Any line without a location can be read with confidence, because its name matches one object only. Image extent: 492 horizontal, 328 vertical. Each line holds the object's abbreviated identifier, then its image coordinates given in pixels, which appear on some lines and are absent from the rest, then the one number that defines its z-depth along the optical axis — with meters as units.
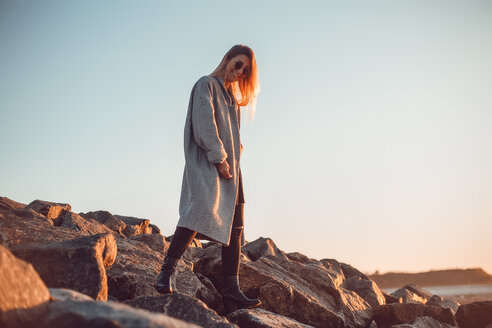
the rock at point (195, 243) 8.43
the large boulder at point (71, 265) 2.95
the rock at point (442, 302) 9.02
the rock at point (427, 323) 5.30
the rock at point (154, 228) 10.01
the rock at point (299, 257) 8.59
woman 3.89
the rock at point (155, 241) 6.12
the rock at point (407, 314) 6.02
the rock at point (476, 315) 6.41
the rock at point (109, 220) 7.89
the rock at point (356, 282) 7.75
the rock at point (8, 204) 5.68
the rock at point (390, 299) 8.27
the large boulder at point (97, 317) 1.81
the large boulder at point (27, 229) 3.71
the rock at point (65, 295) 2.18
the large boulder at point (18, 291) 1.91
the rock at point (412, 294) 8.60
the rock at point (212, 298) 4.52
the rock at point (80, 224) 5.77
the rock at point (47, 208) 6.45
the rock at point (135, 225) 8.30
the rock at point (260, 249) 7.50
